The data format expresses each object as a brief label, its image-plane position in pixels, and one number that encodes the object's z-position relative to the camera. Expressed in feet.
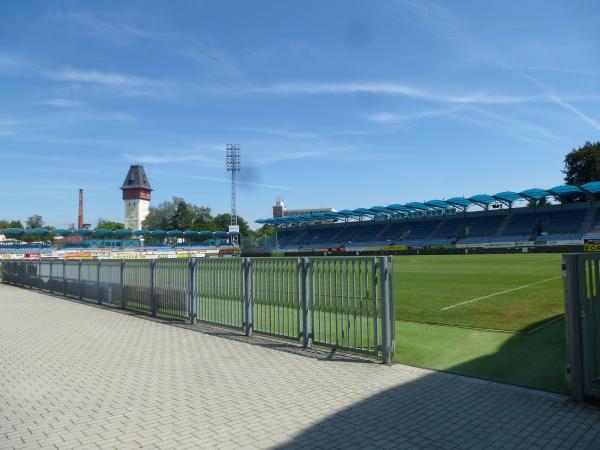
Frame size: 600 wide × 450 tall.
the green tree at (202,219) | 421.18
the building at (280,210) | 626.23
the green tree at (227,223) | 452.47
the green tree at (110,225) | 464.24
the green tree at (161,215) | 463.42
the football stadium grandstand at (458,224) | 175.32
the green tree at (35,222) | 479.41
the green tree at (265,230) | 500.74
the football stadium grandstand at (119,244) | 156.50
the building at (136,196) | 495.41
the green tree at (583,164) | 191.21
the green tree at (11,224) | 435.53
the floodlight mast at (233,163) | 293.80
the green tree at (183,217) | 433.40
